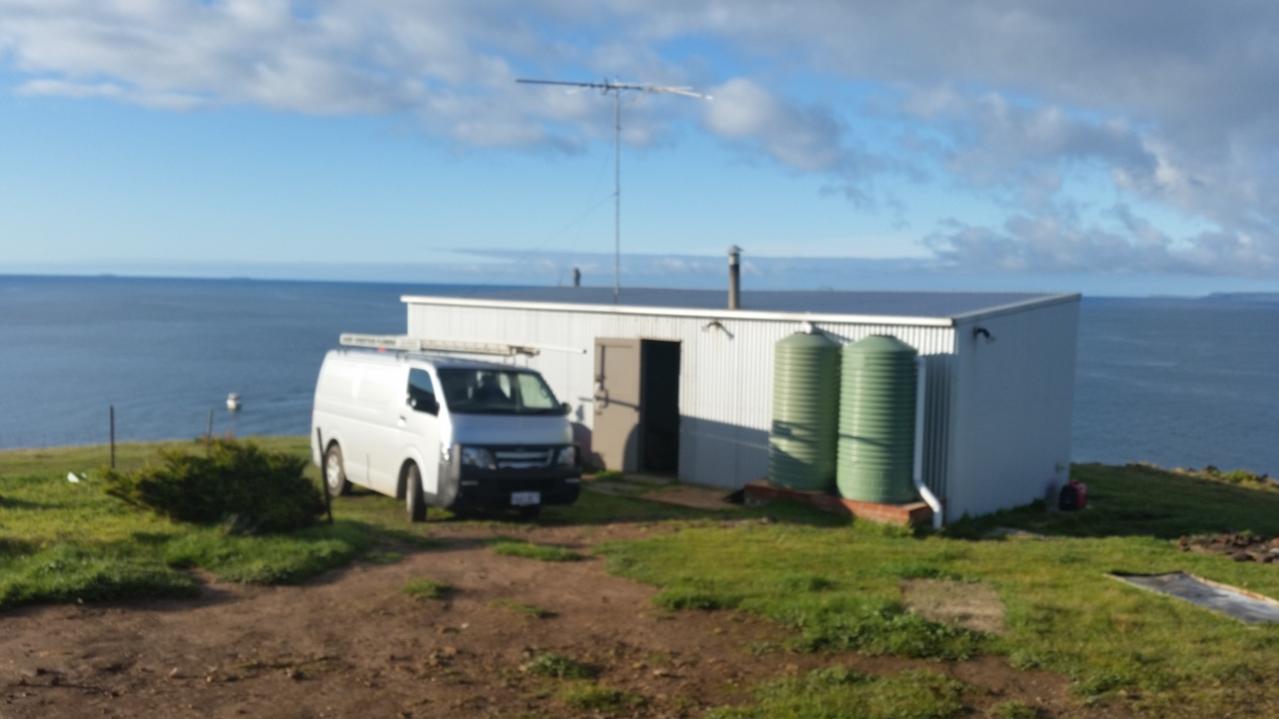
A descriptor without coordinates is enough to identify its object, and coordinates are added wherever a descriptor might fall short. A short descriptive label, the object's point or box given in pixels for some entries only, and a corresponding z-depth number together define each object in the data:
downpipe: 14.37
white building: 15.03
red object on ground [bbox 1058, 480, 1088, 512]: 17.72
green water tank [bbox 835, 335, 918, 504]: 14.31
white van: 13.01
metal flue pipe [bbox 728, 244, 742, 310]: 17.73
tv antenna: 18.64
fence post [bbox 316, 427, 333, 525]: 11.85
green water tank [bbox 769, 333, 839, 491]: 14.95
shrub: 11.30
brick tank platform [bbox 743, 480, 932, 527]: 13.97
